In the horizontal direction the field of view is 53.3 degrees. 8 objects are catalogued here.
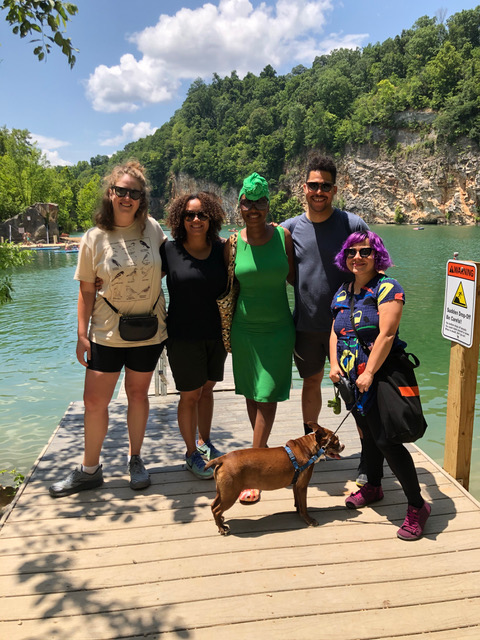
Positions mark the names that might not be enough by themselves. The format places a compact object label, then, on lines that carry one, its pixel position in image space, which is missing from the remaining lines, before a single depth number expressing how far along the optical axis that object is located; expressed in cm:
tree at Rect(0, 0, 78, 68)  334
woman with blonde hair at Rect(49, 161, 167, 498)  301
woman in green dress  301
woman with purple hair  261
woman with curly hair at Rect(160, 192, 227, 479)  313
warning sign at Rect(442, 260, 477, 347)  301
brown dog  269
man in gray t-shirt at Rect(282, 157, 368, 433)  312
